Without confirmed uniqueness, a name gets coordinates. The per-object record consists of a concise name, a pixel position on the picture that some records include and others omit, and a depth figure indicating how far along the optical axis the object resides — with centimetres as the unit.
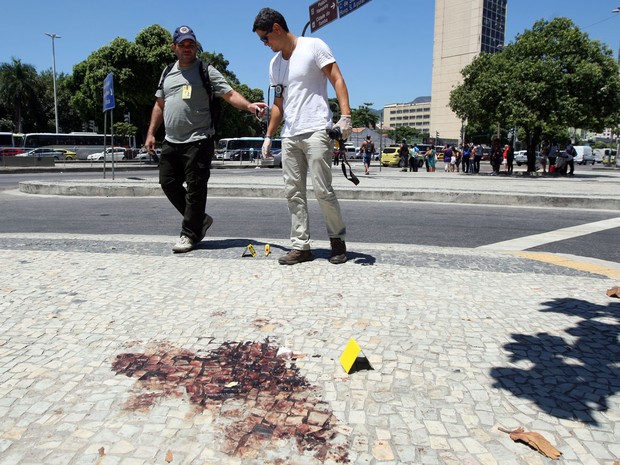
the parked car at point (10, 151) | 3948
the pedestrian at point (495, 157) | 2384
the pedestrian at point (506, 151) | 2617
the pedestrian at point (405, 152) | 2999
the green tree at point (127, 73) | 4238
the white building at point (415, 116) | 18888
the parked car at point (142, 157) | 3997
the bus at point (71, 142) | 4675
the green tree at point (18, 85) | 5738
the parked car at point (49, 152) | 4072
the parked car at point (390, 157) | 3828
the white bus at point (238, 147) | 4603
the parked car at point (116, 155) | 4099
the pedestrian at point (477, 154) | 2481
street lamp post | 5125
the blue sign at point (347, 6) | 1240
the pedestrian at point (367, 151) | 2216
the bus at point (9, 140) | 4575
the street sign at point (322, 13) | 1288
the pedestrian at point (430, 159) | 2838
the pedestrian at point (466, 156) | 2627
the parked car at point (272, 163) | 3149
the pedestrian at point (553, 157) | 2402
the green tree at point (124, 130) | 4690
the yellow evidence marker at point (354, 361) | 219
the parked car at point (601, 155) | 6198
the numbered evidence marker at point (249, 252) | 435
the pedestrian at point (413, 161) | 2883
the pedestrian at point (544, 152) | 2386
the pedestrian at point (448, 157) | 2917
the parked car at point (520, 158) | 4720
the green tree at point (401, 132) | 14250
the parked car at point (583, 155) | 5206
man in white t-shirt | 383
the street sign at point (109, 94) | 1295
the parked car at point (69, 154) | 4571
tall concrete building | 10569
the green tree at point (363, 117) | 13875
